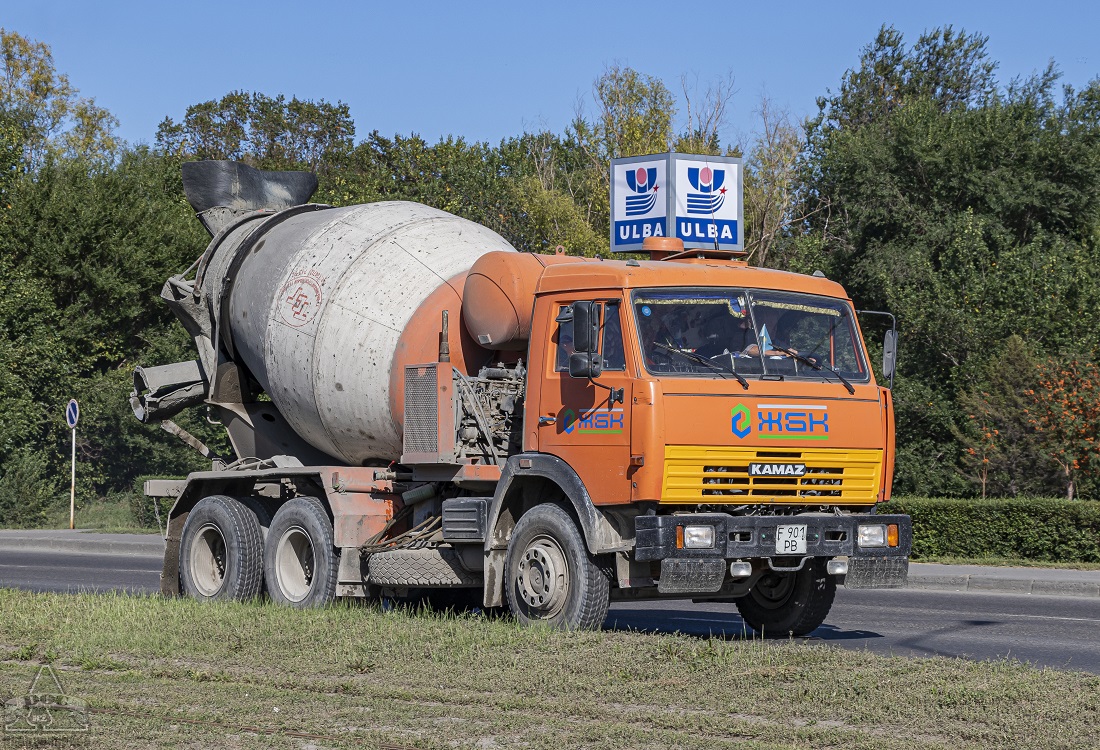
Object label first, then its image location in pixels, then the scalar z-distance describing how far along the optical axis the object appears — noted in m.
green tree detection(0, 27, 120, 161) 62.84
